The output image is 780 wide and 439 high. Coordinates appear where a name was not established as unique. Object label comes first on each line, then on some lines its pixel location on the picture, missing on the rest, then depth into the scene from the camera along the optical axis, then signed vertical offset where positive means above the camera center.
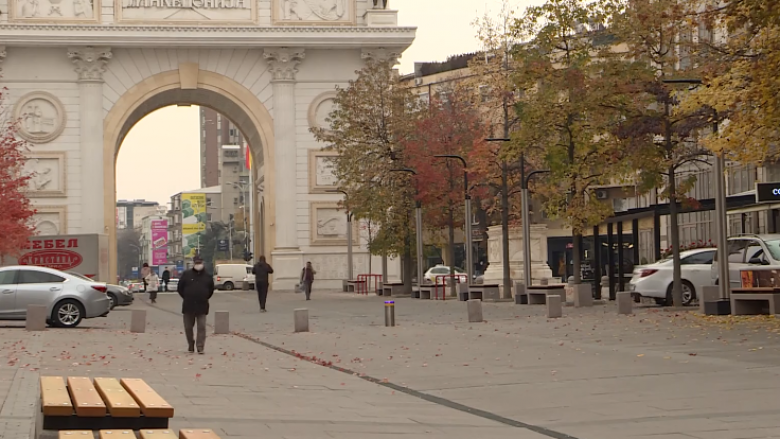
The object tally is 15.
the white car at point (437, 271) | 76.28 +0.09
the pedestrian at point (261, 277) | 40.91 -0.02
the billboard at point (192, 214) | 177.62 +8.55
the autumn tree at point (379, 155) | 53.47 +4.81
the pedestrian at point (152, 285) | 58.25 -0.29
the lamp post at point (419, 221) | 51.72 +2.05
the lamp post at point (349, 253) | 63.62 +1.03
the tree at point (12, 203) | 51.75 +3.15
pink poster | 167.25 +4.71
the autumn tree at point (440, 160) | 52.28 +4.48
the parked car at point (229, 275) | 89.12 +0.09
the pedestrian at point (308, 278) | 51.91 -0.10
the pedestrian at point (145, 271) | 63.99 +0.39
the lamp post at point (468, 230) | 46.50 +1.46
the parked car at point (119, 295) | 47.84 -0.58
